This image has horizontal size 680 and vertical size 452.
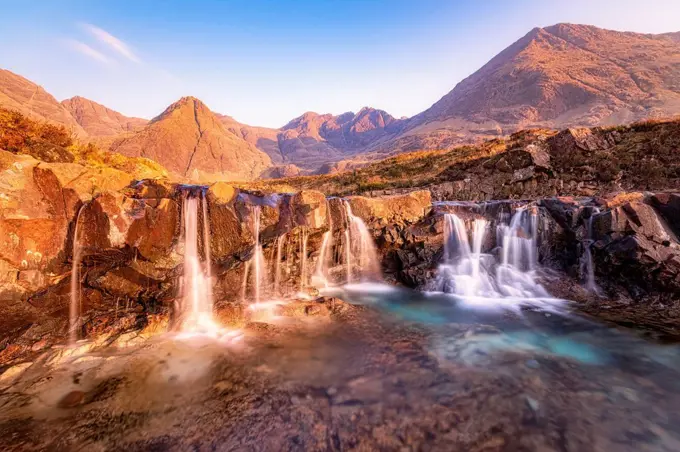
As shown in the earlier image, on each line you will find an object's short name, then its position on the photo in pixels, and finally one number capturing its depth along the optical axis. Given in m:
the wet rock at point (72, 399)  4.07
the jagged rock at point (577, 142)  16.58
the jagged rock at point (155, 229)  6.91
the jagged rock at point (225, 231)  7.70
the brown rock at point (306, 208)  8.55
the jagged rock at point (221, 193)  7.66
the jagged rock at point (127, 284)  6.77
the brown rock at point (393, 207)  10.37
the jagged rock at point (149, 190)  7.31
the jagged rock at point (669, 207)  8.48
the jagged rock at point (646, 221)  8.09
